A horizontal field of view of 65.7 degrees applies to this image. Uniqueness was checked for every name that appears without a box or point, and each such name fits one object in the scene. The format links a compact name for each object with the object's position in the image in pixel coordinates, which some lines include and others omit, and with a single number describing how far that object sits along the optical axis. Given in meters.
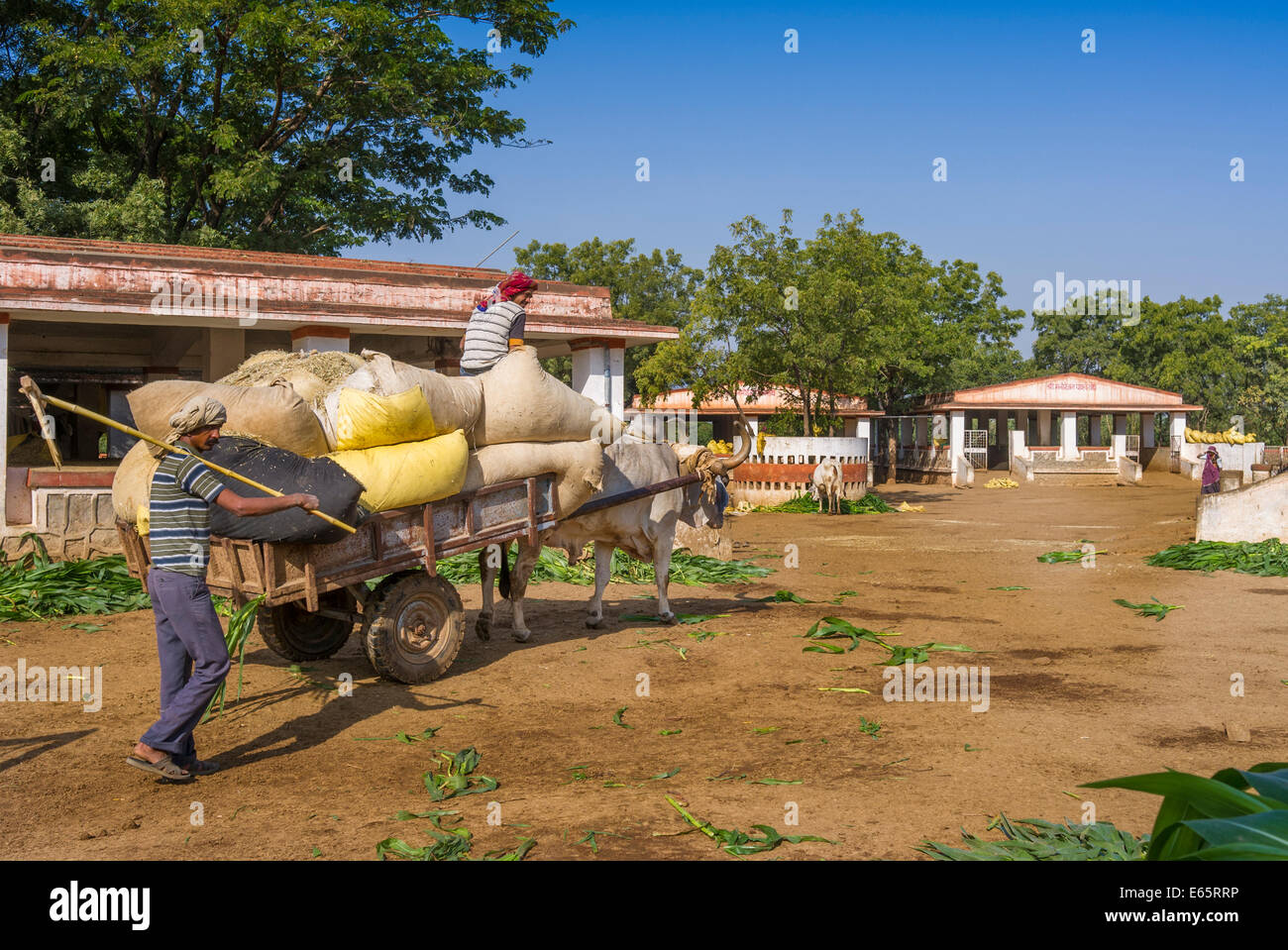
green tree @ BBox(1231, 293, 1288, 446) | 50.32
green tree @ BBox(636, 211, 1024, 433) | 28.14
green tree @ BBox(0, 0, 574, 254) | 21.64
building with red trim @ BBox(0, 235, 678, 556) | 11.79
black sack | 5.95
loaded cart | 6.18
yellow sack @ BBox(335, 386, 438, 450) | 6.55
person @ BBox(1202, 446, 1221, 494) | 20.69
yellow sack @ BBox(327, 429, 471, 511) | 6.58
